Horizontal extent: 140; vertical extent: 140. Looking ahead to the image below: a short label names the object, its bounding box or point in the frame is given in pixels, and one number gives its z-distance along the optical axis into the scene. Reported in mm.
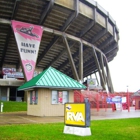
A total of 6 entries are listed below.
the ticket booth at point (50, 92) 18250
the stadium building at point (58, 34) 32469
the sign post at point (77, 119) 8719
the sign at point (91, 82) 59594
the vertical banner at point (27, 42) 33969
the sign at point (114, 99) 26325
